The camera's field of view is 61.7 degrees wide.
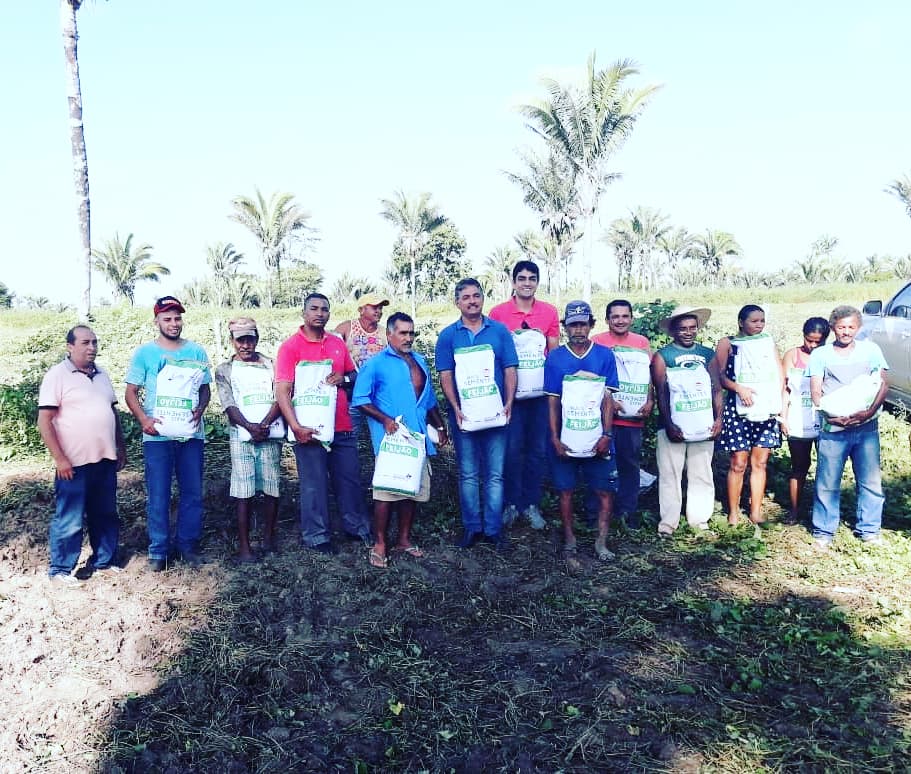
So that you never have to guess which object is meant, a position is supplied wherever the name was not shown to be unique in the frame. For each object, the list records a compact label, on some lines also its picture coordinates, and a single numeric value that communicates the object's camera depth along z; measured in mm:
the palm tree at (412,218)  36500
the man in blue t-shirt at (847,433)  5402
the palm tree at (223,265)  47688
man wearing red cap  4898
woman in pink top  5832
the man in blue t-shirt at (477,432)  5375
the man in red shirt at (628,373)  5621
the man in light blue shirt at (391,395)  5113
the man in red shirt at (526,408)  5699
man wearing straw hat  5582
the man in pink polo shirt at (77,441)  4684
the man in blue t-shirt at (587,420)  5320
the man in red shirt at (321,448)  5160
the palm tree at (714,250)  53094
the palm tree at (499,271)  54469
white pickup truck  8289
